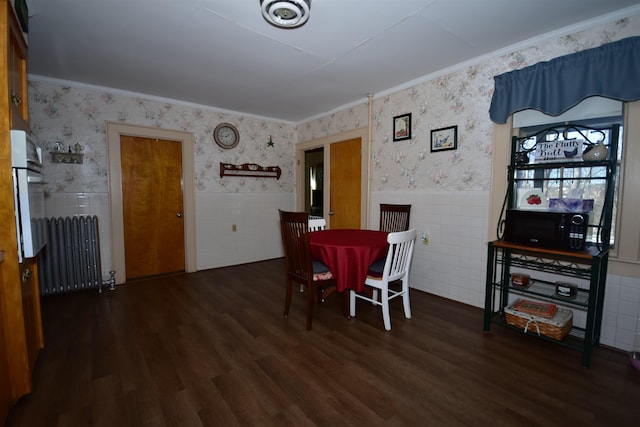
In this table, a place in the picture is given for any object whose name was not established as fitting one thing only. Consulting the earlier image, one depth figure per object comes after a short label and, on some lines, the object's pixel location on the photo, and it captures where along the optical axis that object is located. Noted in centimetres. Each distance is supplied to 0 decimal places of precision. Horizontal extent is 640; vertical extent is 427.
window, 217
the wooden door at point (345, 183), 421
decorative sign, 220
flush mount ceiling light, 178
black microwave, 207
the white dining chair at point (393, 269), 244
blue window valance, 201
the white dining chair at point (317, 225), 357
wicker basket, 215
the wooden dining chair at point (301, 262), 246
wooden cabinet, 148
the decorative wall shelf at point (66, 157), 331
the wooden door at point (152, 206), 384
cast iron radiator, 322
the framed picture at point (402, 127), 348
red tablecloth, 245
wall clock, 442
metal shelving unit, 201
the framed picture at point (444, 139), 305
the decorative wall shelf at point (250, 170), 451
